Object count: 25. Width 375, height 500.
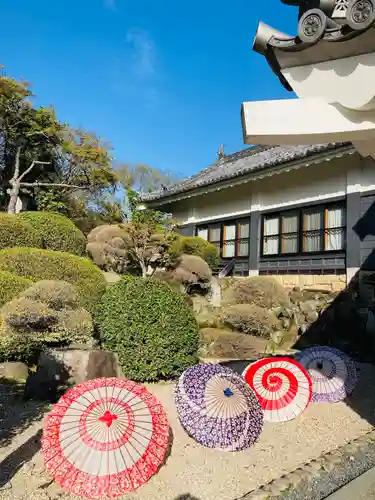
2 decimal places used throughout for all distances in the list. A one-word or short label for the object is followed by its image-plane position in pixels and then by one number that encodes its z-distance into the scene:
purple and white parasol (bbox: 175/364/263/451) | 4.36
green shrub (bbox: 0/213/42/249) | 10.05
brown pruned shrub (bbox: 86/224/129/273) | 12.66
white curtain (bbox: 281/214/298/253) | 14.50
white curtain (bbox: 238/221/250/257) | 16.33
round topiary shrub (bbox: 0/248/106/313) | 8.16
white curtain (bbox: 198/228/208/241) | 18.47
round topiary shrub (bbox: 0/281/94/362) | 6.34
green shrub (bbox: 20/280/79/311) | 6.66
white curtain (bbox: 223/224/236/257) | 17.02
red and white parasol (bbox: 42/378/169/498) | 3.32
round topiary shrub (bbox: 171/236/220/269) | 15.28
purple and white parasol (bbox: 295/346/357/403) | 6.10
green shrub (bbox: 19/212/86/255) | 11.70
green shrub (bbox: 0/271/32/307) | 7.11
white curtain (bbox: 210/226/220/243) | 17.84
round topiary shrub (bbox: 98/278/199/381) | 6.24
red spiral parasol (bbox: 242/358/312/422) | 5.29
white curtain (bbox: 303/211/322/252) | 13.69
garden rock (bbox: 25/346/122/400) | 5.60
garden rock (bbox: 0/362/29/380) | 6.59
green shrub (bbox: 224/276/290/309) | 11.81
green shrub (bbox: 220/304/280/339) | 10.42
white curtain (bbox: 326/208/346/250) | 12.92
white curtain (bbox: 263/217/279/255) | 15.20
